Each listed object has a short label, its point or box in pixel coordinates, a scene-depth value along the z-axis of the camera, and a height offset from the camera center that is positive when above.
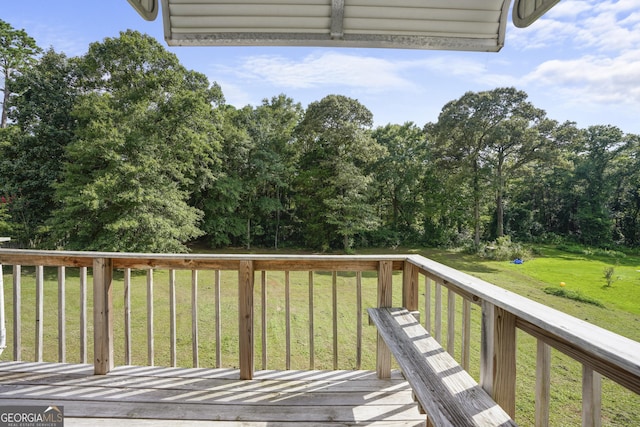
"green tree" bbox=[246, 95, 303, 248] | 15.29 +2.35
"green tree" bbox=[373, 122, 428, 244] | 16.73 +1.69
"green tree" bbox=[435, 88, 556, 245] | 14.04 +3.40
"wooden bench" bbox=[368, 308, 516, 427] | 1.13 -0.73
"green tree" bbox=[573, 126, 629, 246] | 17.89 +1.79
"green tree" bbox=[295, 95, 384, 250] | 13.91 +1.91
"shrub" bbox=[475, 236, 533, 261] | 13.34 -1.77
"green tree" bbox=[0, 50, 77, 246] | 11.23 +2.49
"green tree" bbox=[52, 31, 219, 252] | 9.52 +1.94
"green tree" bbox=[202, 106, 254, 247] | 14.47 +0.98
